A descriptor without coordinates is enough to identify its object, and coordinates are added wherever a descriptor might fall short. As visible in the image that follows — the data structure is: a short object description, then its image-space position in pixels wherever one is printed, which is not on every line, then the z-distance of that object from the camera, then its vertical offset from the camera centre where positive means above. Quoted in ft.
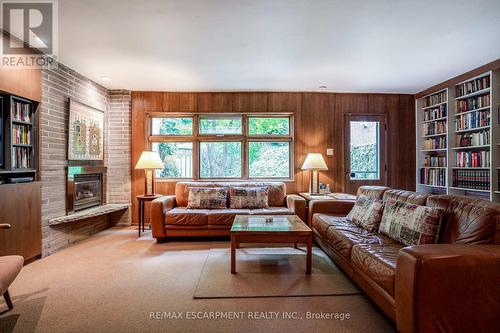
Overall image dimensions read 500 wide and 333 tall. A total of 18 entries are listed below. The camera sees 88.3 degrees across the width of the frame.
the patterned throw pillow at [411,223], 6.54 -1.56
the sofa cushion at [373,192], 9.91 -1.01
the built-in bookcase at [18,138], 9.04 +1.14
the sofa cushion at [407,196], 7.75 -0.98
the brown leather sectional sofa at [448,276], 4.72 -2.17
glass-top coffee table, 8.29 -2.19
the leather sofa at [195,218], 11.89 -2.35
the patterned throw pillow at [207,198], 13.17 -1.57
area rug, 7.25 -3.48
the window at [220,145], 15.48 +1.36
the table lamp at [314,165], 14.11 +0.09
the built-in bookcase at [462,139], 11.39 +1.42
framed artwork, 12.10 +1.81
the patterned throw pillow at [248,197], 13.29 -1.54
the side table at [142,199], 13.31 -1.60
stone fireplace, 11.88 -0.98
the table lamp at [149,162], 13.41 +0.32
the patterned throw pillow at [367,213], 8.71 -1.65
